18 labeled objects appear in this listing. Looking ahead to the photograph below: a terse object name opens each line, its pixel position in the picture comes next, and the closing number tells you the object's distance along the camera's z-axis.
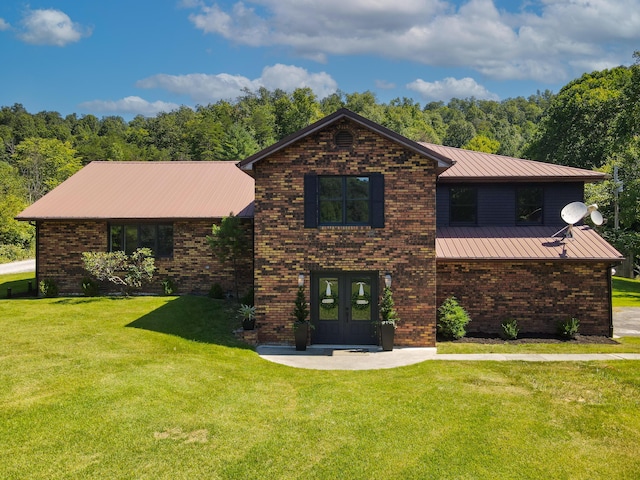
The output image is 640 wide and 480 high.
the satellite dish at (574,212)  16.75
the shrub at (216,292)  19.86
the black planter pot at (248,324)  15.54
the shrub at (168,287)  20.25
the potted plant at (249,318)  15.55
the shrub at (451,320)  15.45
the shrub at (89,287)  20.08
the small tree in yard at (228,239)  18.59
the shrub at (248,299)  17.98
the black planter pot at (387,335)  14.08
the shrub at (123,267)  19.09
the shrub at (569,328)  15.57
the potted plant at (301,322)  14.20
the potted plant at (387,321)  14.09
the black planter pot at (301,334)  14.20
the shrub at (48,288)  20.17
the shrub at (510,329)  15.58
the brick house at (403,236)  14.46
